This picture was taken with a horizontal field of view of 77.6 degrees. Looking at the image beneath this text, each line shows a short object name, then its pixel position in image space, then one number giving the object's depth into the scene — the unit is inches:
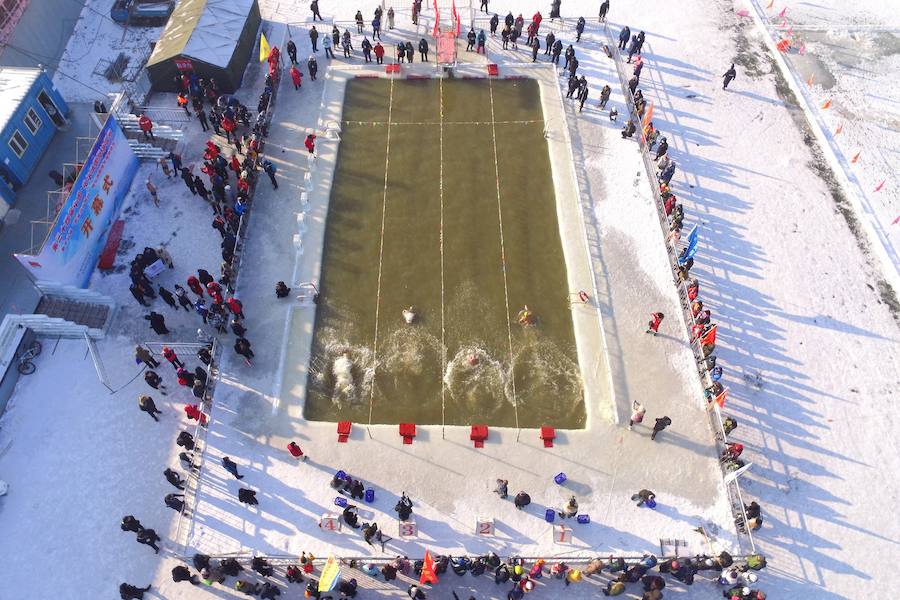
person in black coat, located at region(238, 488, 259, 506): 677.3
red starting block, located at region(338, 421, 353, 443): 754.2
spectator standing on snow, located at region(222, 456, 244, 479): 692.7
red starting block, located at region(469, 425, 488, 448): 754.8
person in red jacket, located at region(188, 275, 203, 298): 816.4
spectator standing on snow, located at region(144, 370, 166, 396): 743.1
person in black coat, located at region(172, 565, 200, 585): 624.1
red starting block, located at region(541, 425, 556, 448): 754.8
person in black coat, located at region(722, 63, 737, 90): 1139.3
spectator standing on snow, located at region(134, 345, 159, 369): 759.7
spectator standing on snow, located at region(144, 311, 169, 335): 786.2
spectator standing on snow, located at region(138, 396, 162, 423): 730.2
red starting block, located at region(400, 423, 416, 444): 754.2
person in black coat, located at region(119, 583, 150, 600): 627.5
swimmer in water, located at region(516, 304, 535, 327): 853.8
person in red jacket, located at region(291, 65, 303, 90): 1129.4
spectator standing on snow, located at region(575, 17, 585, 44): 1225.0
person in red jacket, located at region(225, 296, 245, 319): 789.9
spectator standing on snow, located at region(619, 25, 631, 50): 1199.6
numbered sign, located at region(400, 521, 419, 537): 693.9
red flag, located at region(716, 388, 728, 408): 748.6
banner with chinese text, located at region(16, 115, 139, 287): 811.4
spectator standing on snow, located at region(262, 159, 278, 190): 967.6
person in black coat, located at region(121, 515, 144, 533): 653.9
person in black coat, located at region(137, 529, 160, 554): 653.3
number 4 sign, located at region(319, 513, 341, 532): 694.5
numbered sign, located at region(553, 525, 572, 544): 691.4
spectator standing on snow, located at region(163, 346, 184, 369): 759.1
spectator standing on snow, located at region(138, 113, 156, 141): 1016.2
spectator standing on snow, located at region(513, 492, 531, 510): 683.4
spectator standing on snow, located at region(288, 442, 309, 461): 721.6
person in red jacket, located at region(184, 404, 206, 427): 738.8
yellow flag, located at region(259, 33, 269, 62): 1072.6
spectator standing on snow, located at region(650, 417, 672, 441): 726.7
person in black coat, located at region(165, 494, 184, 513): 677.3
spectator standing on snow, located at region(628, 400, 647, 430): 746.2
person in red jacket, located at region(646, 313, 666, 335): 815.7
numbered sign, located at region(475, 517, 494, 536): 695.1
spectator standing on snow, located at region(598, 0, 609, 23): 1254.3
